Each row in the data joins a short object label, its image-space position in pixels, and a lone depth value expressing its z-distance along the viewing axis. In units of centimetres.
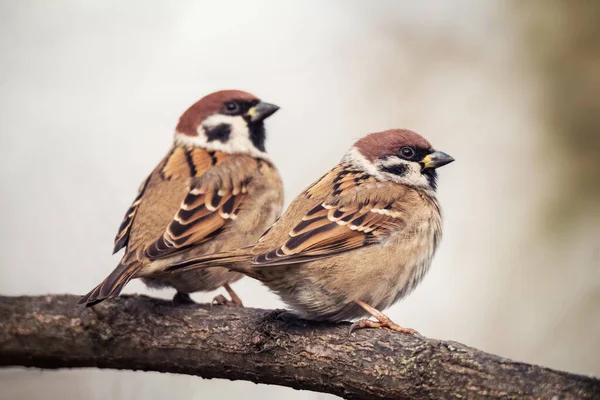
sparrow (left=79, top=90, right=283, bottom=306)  905
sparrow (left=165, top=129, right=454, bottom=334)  771
